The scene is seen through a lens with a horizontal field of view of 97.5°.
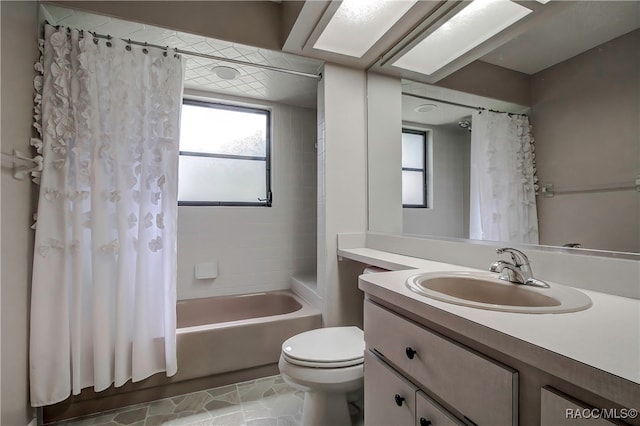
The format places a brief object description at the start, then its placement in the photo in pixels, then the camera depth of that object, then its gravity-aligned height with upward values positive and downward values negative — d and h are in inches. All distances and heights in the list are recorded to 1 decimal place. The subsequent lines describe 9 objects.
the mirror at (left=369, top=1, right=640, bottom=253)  36.2 +15.2
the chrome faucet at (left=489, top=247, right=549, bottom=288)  36.2 -6.9
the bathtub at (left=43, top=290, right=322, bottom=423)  62.3 -36.2
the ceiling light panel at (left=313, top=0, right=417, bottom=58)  60.2 +45.1
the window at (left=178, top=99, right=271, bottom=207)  95.7 +21.8
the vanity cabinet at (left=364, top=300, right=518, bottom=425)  22.4 -14.7
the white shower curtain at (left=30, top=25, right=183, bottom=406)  55.7 -0.2
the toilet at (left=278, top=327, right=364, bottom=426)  49.1 -27.4
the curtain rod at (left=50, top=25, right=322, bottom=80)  64.6 +41.8
